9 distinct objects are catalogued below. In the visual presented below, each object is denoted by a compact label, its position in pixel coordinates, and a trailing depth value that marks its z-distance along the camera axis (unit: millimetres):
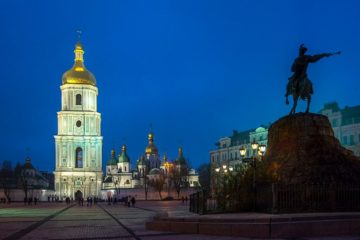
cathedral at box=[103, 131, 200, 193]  128375
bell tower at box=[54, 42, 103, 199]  111875
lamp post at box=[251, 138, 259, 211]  21031
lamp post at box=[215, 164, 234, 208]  21922
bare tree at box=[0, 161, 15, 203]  96775
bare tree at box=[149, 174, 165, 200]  104619
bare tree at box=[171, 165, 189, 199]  104762
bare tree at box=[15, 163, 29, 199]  100294
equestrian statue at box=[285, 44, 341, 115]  23062
